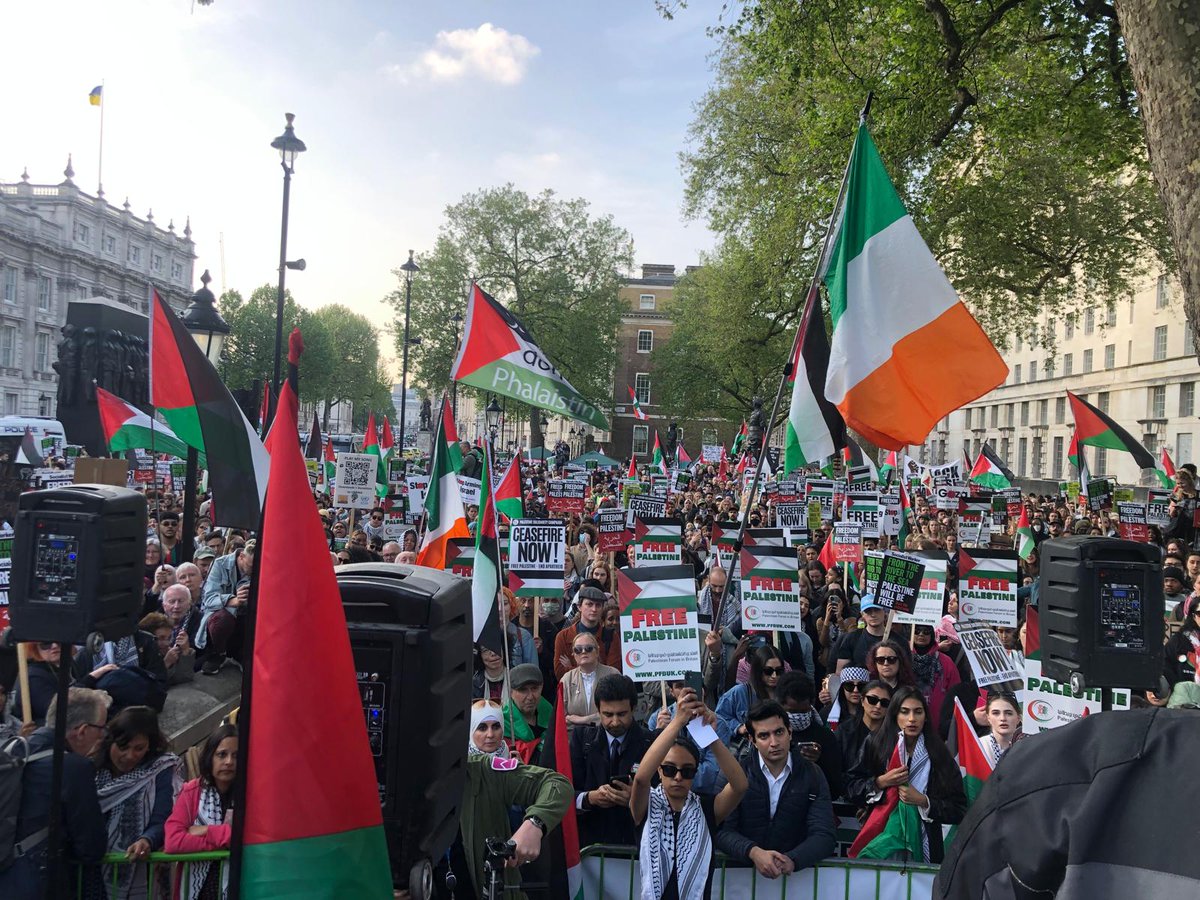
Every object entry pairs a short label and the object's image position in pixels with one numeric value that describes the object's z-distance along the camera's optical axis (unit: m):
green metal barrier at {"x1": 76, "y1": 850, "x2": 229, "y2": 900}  3.72
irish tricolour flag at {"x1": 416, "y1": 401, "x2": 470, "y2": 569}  8.91
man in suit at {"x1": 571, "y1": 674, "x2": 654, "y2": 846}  4.97
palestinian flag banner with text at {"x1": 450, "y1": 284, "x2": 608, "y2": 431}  7.60
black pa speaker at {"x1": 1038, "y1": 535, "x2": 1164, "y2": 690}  3.40
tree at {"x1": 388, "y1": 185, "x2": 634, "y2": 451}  50.22
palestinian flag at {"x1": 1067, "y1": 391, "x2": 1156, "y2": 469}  15.99
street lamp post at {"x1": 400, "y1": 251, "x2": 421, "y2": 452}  27.80
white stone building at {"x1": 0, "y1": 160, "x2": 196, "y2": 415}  63.06
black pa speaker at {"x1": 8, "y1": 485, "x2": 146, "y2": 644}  3.23
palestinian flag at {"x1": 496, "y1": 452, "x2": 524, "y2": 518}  13.46
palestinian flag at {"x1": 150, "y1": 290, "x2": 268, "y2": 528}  4.91
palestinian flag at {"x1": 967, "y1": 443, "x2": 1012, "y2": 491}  21.67
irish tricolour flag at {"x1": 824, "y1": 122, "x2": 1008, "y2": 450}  5.54
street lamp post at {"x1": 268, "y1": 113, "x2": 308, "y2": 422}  14.52
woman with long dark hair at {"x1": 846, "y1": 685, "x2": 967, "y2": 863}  4.57
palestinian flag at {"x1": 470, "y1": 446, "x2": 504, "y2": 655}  6.41
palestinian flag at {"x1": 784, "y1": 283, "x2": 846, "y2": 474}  6.23
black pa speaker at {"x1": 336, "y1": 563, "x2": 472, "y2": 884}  2.74
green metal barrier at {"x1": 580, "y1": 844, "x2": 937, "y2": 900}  4.24
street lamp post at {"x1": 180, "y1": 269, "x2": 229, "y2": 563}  9.84
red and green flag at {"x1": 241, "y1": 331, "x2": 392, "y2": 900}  2.37
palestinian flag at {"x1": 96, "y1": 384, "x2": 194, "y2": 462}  12.31
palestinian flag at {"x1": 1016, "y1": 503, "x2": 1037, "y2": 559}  13.29
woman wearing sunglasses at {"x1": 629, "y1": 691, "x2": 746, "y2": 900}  4.17
